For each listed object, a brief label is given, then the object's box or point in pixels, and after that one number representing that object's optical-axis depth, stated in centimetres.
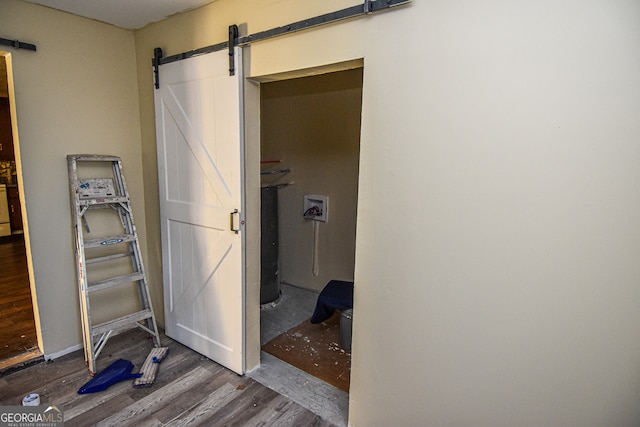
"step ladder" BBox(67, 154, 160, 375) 231
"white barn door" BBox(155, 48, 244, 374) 208
